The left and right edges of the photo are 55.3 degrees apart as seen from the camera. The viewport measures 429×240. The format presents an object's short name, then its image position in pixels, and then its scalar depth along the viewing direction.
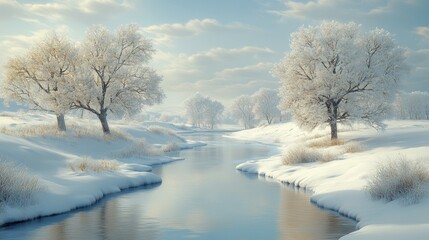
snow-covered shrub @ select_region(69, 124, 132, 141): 42.27
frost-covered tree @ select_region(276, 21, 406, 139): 36.44
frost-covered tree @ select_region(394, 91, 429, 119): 139.68
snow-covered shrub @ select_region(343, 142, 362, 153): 31.76
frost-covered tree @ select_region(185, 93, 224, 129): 176.38
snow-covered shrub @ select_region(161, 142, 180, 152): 53.30
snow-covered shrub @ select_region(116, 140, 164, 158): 38.59
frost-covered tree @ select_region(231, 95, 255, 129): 163.25
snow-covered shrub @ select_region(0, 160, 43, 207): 16.58
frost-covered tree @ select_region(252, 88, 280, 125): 135.25
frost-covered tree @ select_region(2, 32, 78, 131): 41.50
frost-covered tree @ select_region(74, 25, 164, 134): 43.91
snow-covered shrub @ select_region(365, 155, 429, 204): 15.42
